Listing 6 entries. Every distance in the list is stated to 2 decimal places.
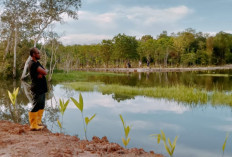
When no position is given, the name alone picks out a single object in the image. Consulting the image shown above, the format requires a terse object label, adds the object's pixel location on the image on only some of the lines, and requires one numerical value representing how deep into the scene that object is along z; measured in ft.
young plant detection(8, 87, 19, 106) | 21.45
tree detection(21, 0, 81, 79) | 62.95
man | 17.08
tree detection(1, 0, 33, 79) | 72.01
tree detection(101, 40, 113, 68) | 201.06
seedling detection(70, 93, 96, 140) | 17.28
